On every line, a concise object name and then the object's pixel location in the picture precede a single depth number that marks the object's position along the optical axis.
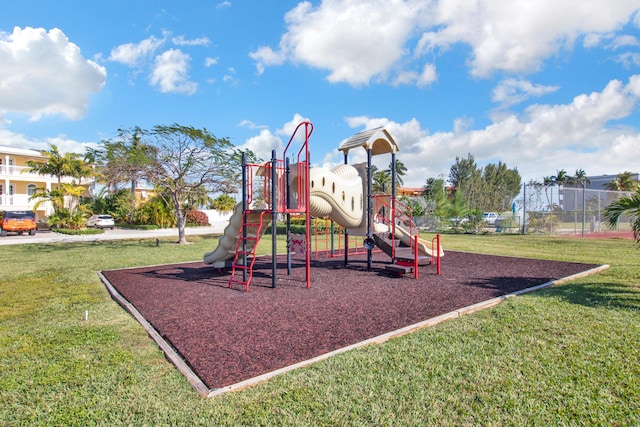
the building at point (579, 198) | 24.47
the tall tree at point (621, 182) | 43.03
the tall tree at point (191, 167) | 18.95
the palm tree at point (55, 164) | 33.88
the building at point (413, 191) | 73.61
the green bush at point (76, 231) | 26.16
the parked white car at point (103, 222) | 32.62
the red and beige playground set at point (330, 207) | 9.23
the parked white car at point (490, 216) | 38.78
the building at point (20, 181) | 34.16
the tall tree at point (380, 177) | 52.18
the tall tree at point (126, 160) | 18.09
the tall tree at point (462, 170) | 65.68
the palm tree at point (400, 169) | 63.71
